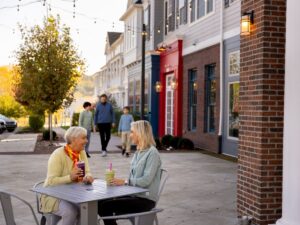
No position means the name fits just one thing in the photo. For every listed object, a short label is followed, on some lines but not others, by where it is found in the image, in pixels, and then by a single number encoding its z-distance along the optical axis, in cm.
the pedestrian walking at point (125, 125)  1547
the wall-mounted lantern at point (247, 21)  639
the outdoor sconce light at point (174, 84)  2027
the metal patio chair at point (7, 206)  433
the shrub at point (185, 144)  1792
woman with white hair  493
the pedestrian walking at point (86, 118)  1457
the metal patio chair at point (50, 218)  502
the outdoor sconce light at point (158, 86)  2265
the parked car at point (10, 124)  3255
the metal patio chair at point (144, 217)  422
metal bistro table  439
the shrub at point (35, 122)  3200
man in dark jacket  1495
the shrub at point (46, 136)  2271
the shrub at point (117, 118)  2891
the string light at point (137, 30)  2316
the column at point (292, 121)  533
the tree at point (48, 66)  2052
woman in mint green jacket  507
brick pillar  614
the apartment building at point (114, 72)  4081
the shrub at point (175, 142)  1808
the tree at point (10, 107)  4409
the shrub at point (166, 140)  1831
